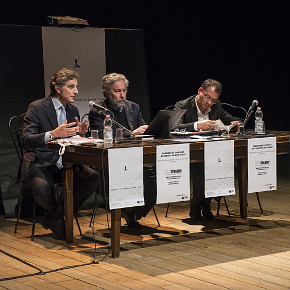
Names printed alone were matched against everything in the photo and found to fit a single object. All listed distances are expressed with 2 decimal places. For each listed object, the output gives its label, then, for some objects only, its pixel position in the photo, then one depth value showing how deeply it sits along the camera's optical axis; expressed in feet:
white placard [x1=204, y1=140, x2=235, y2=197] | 18.59
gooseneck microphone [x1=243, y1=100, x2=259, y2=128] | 20.53
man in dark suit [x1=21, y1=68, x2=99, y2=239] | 19.47
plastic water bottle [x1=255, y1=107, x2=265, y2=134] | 20.85
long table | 16.77
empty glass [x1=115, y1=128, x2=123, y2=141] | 18.61
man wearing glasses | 22.26
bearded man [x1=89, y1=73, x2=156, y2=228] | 20.93
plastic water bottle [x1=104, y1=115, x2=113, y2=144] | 17.43
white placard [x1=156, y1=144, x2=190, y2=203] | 17.45
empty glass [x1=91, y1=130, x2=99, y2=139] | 18.69
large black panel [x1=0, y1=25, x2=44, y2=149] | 24.52
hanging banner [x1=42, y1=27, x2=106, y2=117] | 26.09
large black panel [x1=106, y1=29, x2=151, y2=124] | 28.56
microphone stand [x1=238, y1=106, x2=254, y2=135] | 20.77
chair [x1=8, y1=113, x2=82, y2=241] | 24.63
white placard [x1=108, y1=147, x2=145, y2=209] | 16.38
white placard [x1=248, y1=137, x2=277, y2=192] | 19.58
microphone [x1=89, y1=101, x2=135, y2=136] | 18.09
